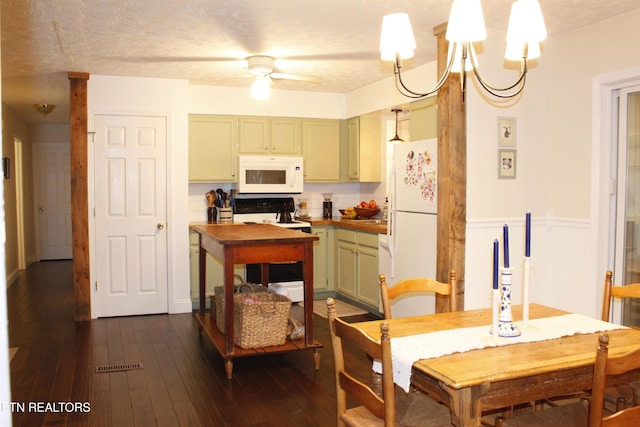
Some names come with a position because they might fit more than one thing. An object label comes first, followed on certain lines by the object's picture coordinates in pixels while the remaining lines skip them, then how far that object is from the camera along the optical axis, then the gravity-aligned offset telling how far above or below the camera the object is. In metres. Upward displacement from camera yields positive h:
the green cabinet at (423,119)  4.61 +0.59
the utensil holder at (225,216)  6.08 -0.29
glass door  3.75 -0.10
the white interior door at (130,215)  5.38 -0.25
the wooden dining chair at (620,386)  2.27 -0.80
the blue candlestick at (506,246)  1.99 -0.21
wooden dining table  1.68 -0.57
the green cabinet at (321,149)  6.35 +0.46
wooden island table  3.69 -0.46
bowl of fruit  6.27 -0.23
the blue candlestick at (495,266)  1.96 -0.27
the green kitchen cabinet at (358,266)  5.44 -0.79
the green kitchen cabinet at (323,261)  6.19 -0.80
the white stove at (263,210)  6.20 -0.24
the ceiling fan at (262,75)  4.38 +0.94
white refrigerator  4.23 -0.24
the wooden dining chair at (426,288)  2.66 -0.47
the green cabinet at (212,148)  5.88 +0.44
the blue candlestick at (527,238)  2.06 -0.18
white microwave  6.02 +0.17
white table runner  1.86 -0.55
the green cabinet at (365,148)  6.16 +0.46
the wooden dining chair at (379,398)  1.78 -0.72
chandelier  2.00 +0.59
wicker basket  3.81 -0.91
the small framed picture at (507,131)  4.05 +0.42
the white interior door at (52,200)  9.57 -0.18
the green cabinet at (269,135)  6.09 +0.59
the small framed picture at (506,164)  4.07 +0.18
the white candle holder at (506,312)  2.03 -0.45
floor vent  3.87 -1.24
